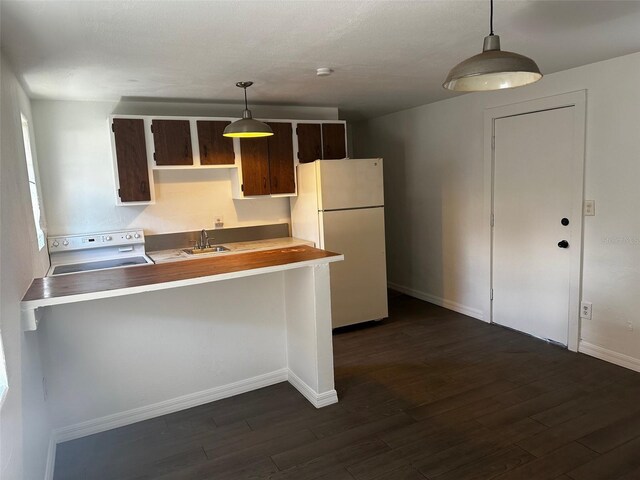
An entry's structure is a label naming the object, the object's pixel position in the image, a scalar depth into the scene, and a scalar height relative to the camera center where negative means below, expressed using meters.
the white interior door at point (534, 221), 3.58 -0.35
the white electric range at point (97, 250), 3.72 -0.46
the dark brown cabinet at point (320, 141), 4.48 +0.48
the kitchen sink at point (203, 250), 4.03 -0.52
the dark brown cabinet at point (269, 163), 4.25 +0.27
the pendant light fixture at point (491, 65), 1.61 +0.42
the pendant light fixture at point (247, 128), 3.19 +0.45
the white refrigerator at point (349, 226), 4.16 -0.37
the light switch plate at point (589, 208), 3.37 -0.23
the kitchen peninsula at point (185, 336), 2.59 -0.92
